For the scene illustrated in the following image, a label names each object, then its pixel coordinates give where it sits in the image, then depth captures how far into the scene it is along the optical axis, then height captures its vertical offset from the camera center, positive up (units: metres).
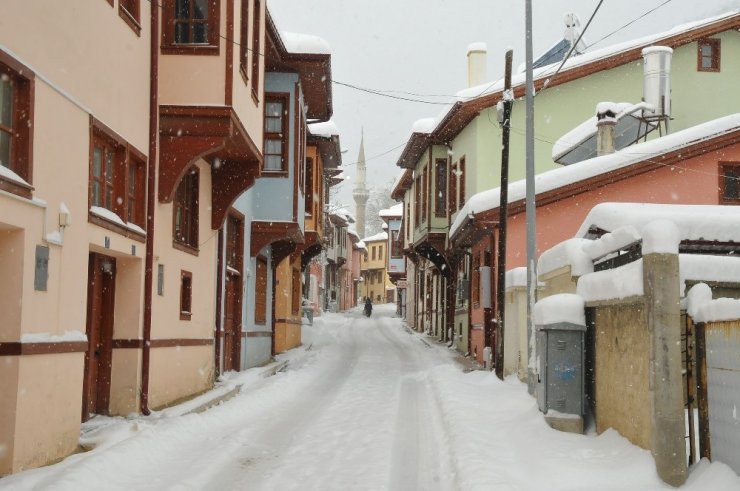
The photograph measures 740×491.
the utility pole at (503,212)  17.25 +2.04
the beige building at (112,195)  7.45 +1.35
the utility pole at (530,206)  13.80 +1.77
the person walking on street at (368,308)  61.78 -0.14
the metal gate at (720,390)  6.14 -0.64
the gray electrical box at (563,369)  9.65 -0.74
